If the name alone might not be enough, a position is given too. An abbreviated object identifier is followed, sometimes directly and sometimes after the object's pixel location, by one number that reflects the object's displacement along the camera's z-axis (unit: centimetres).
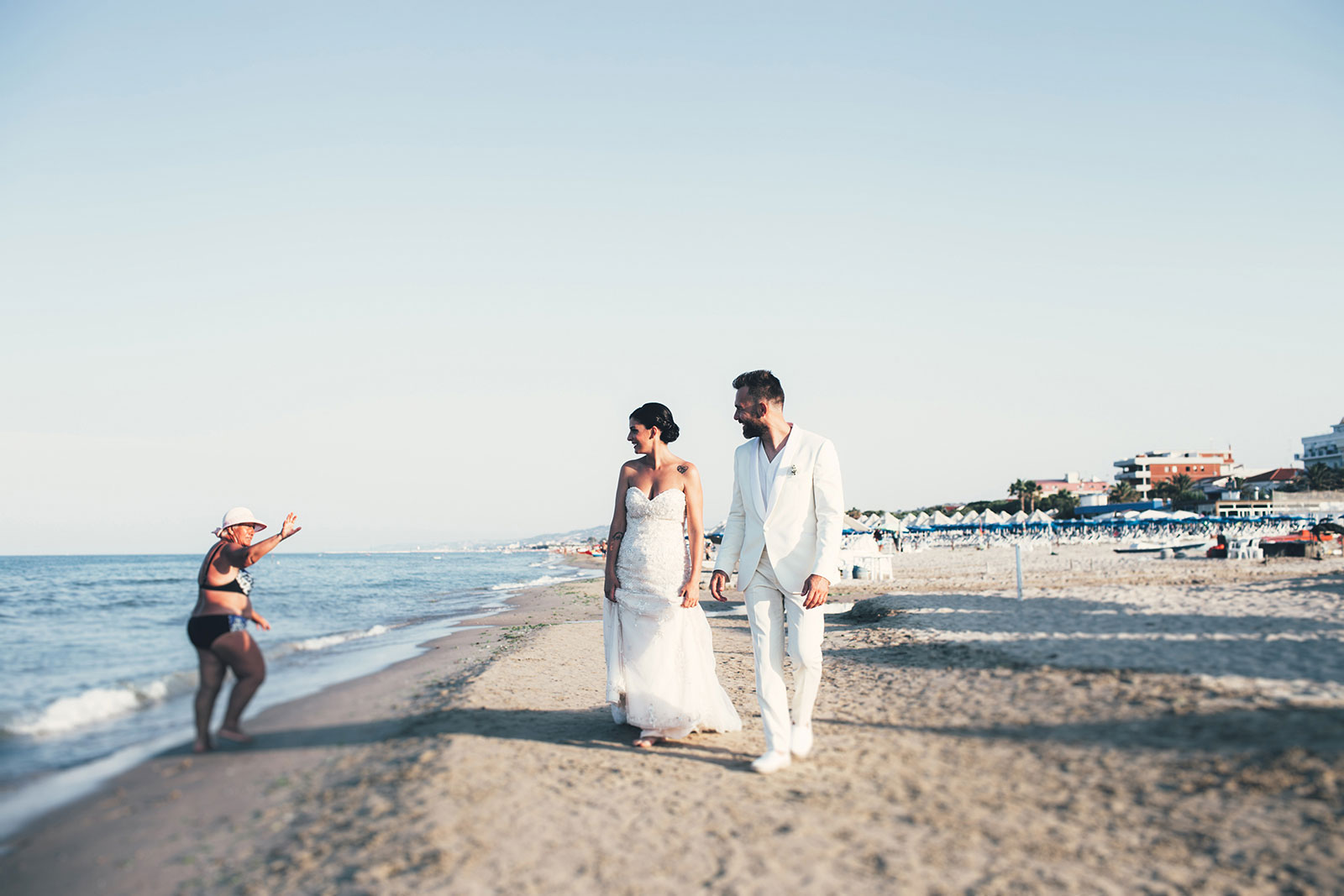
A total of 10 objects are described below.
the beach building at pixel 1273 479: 9902
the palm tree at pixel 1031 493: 9481
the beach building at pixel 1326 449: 10650
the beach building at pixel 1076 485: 14438
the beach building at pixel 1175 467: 12506
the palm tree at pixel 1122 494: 10806
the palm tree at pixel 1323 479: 8331
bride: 515
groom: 450
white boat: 3222
